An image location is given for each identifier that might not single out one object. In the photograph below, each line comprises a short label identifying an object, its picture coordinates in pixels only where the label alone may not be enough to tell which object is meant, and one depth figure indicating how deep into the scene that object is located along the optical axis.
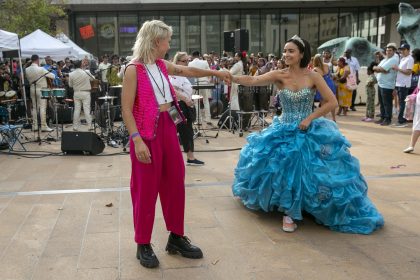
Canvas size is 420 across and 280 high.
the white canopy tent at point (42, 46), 15.30
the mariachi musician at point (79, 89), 11.22
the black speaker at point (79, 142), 8.58
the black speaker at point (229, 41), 12.06
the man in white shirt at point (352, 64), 14.09
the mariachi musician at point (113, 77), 13.47
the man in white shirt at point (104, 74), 14.71
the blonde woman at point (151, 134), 3.34
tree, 19.31
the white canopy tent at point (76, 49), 18.00
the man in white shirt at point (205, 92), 11.91
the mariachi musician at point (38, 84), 11.46
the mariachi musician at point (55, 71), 14.32
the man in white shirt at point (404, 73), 10.95
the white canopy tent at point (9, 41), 11.41
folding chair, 9.05
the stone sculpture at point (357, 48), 21.27
